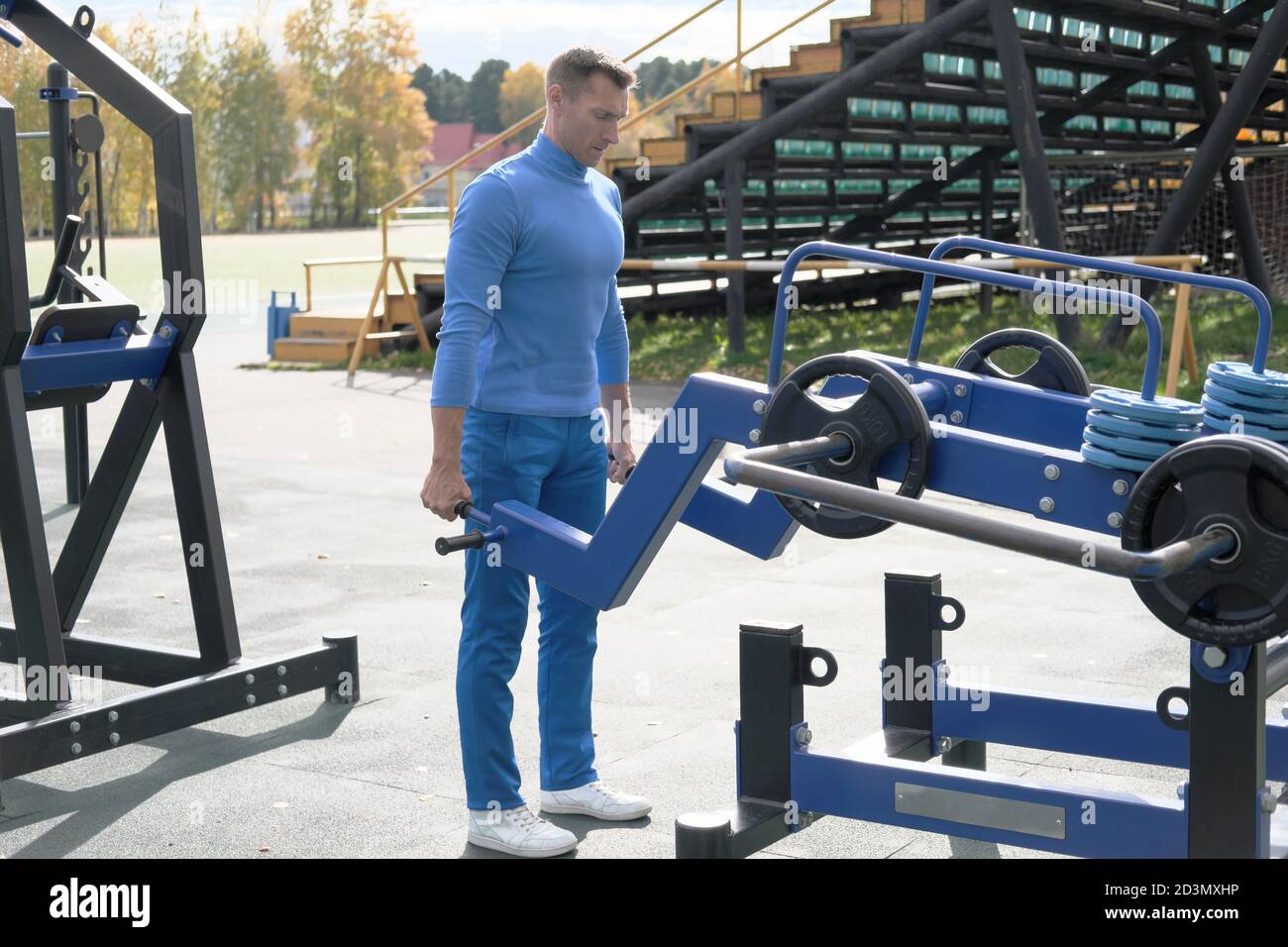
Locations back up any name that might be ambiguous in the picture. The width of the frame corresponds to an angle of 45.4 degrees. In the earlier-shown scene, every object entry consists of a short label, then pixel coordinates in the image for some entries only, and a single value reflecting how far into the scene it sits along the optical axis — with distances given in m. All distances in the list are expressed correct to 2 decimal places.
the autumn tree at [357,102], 59.12
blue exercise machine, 2.59
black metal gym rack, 4.17
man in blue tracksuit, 3.59
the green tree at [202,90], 50.44
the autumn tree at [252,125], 55.12
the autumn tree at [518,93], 72.56
